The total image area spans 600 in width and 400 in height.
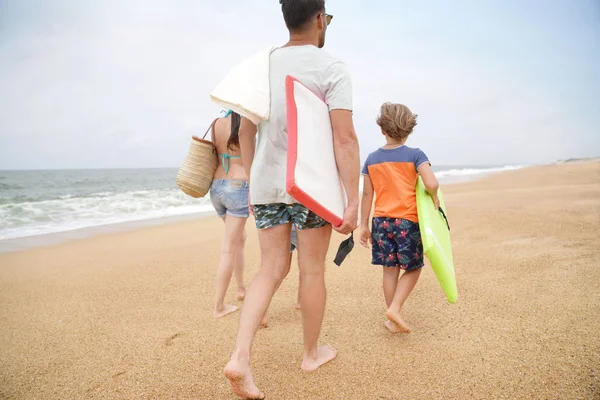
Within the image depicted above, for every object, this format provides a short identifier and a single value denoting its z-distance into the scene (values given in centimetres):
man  175
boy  242
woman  286
